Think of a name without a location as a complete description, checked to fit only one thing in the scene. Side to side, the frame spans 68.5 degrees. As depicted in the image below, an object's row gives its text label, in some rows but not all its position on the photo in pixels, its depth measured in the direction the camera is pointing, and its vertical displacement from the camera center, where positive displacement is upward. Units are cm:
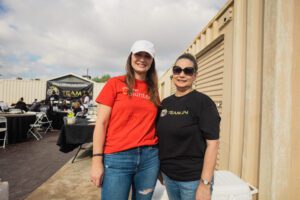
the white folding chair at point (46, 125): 1077 -126
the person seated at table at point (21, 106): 1230 -34
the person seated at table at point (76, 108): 1228 -37
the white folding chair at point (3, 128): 681 -90
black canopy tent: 1866 +112
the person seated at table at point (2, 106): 1243 -38
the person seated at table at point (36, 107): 1130 -34
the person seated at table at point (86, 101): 1552 +5
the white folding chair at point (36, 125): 866 -101
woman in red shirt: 155 -25
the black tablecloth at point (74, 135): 507 -79
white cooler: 204 -79
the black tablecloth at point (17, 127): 746 -96
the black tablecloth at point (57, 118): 1185 -95
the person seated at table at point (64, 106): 1472 -34
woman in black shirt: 145 -26
